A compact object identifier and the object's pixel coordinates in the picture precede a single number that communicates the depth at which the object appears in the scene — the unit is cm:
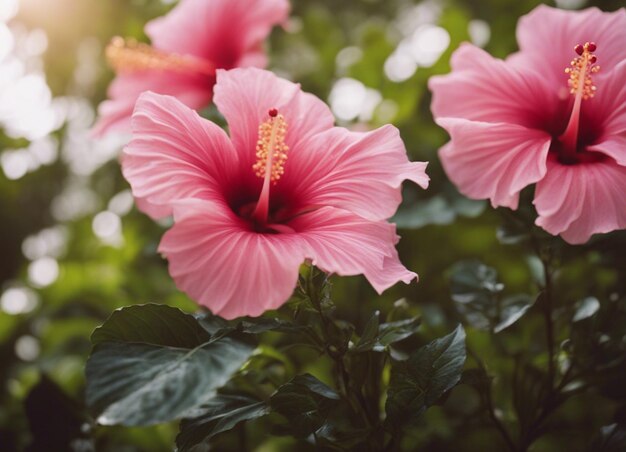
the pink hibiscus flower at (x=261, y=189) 48
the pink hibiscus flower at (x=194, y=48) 65
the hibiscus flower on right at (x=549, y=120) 52
